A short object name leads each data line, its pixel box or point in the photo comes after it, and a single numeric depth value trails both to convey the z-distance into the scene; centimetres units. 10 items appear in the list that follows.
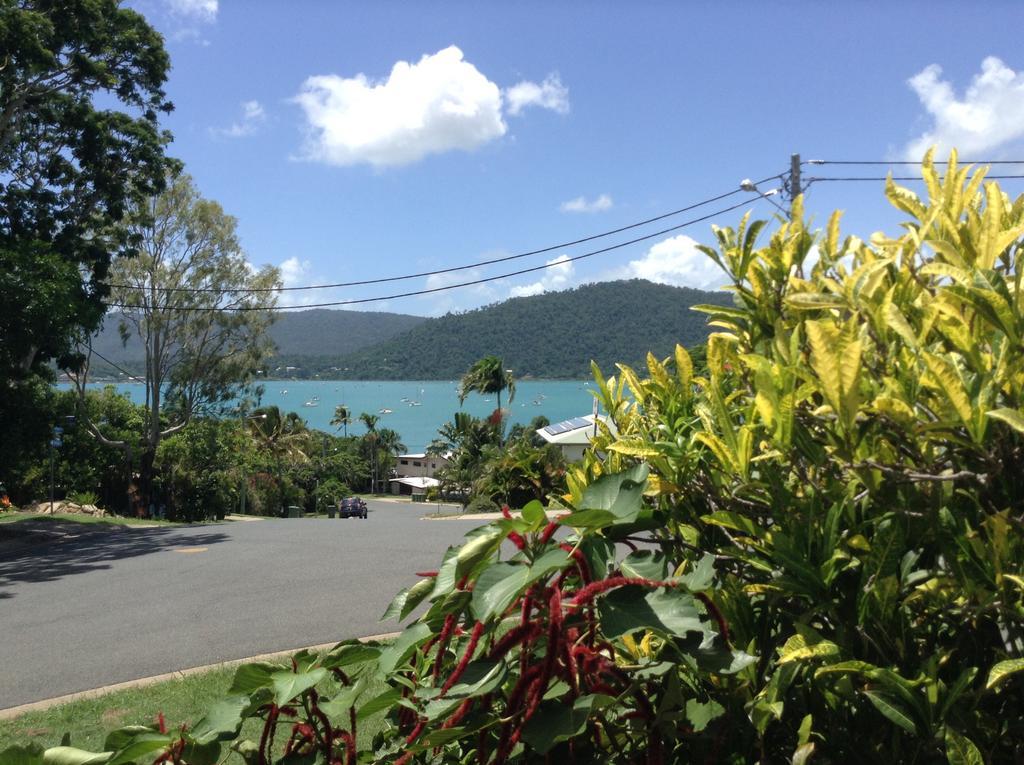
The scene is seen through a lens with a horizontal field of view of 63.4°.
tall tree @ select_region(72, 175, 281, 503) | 2578
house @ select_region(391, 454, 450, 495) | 7312
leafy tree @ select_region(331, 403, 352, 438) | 8031
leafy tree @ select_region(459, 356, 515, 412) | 4312
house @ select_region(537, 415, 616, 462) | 2817
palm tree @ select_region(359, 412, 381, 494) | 7381
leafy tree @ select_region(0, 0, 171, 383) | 1439
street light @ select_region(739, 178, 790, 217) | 1563
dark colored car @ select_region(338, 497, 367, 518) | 4538
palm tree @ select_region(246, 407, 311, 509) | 5256
